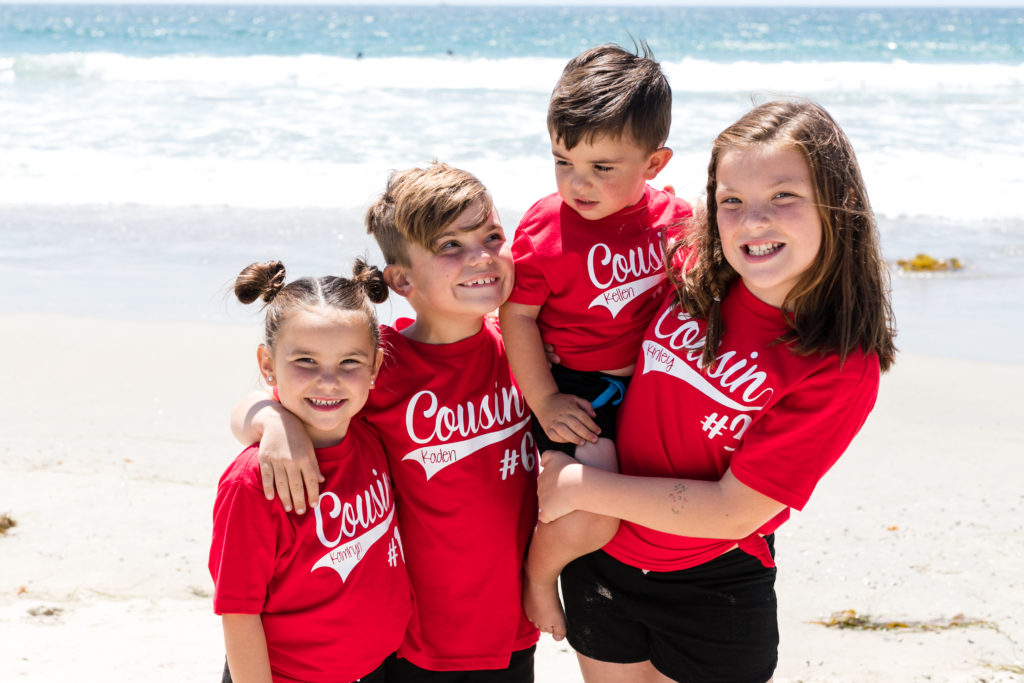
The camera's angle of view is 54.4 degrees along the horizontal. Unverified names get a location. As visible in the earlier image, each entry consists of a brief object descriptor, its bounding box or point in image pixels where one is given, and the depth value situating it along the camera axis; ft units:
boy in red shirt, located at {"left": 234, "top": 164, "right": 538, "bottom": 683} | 7.63
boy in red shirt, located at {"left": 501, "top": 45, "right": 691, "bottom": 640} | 7.83
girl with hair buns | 6.72
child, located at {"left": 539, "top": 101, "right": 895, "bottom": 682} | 6.59
